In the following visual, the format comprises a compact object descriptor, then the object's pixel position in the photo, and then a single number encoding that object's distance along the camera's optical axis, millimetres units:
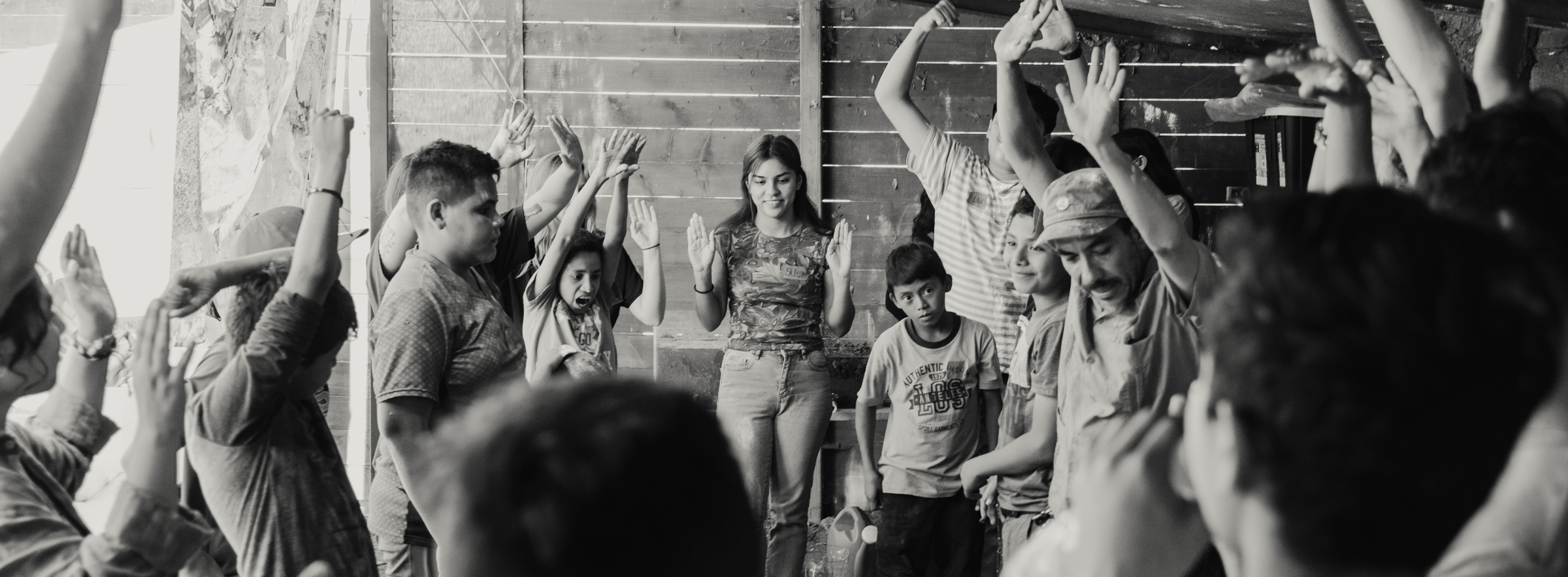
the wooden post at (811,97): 5984
